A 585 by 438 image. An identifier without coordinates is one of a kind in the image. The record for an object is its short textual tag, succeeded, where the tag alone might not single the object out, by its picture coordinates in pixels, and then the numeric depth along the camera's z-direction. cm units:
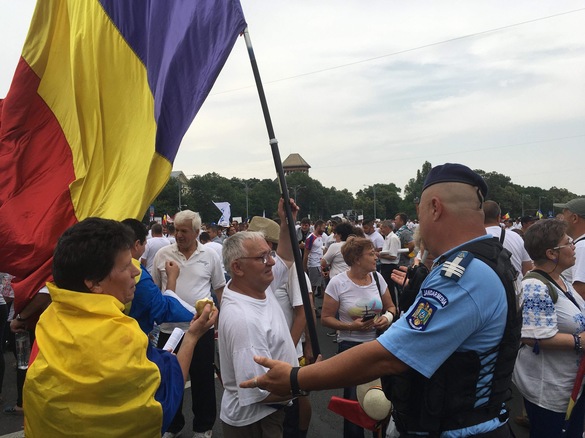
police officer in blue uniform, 181
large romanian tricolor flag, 331
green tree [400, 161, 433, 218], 9875
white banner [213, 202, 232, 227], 1930
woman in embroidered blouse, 329
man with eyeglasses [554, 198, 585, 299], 450
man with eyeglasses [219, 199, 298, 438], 276
